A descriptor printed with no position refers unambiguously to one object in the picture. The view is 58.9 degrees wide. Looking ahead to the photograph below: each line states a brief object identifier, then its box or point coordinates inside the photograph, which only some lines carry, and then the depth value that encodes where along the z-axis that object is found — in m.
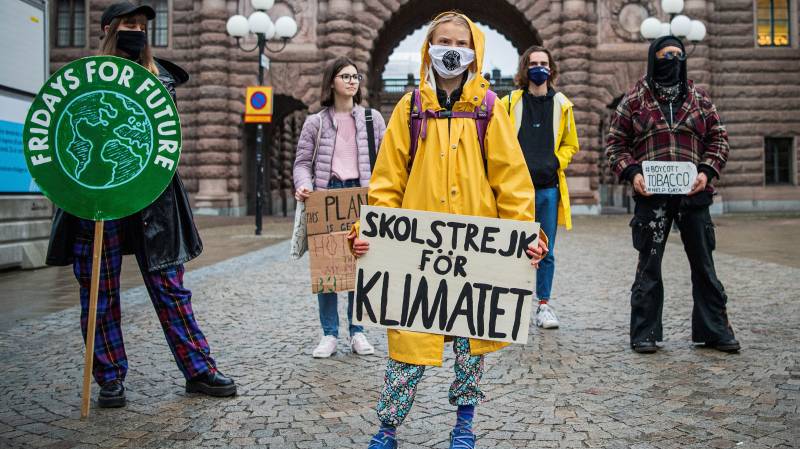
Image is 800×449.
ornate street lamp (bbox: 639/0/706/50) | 16.58
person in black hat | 3.56
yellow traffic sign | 15.09
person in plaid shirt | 4.59
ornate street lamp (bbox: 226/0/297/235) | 15.84
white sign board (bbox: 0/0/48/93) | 8.52
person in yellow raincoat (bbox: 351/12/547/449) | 2.81
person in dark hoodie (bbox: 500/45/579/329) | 5.54
